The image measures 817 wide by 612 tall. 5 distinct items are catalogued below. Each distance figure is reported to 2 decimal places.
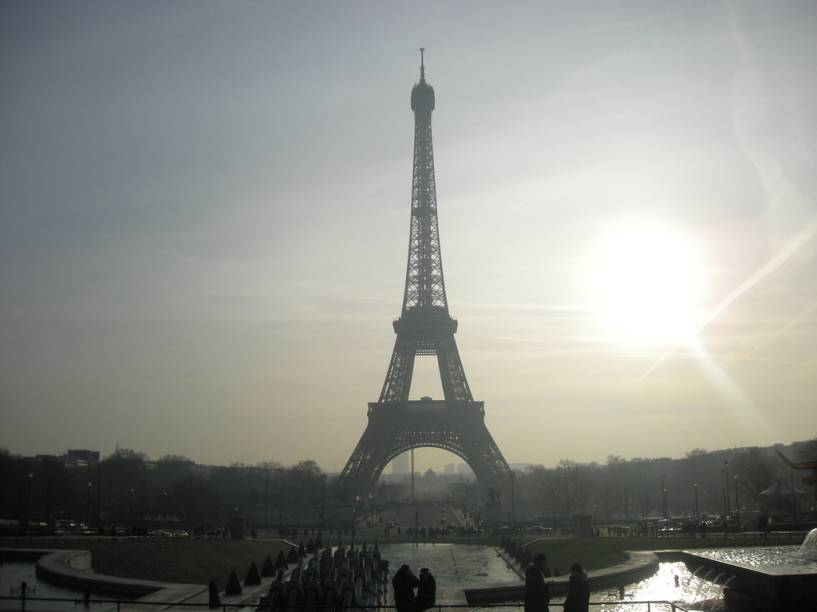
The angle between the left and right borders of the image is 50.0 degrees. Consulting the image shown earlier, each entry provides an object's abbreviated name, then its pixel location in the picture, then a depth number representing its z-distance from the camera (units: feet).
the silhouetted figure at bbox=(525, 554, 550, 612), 43.11
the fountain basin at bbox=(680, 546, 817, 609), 44.42
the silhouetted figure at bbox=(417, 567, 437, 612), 46.73
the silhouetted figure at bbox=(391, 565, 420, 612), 46.98
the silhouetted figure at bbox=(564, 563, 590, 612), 42.42
